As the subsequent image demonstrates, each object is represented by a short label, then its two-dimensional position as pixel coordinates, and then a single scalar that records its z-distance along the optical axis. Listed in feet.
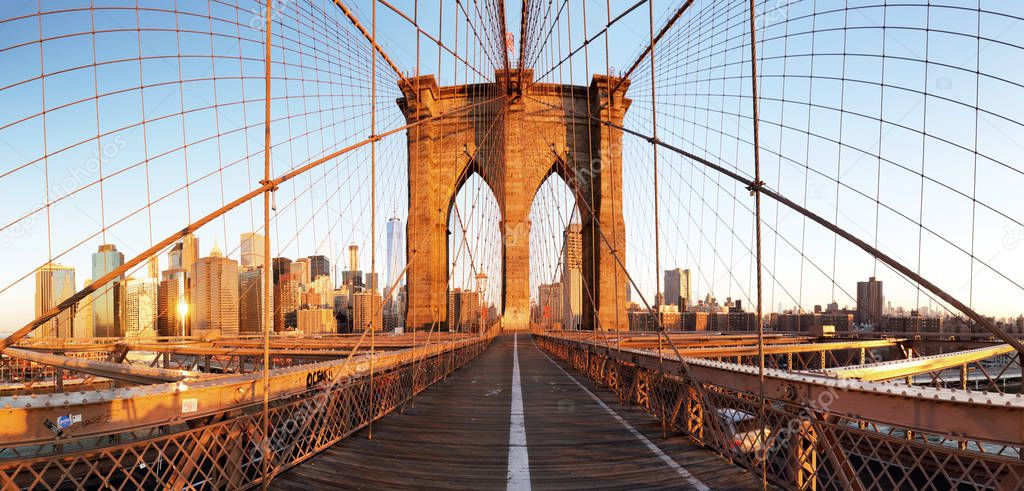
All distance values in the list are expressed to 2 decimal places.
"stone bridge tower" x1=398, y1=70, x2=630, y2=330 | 105.70
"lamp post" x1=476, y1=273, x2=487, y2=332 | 67.41
